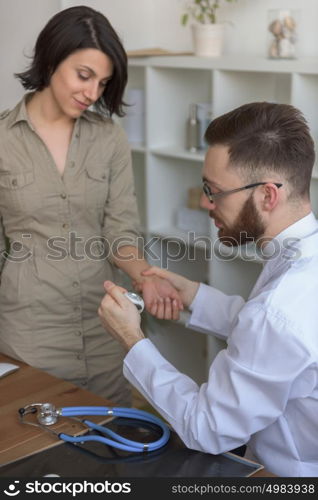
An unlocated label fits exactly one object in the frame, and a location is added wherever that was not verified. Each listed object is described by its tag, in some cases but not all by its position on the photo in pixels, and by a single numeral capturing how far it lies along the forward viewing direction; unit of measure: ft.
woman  7.29
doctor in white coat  4.99
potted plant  10.46
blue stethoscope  5.31
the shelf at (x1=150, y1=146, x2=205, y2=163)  10.81
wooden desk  5.38
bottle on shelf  11.07
